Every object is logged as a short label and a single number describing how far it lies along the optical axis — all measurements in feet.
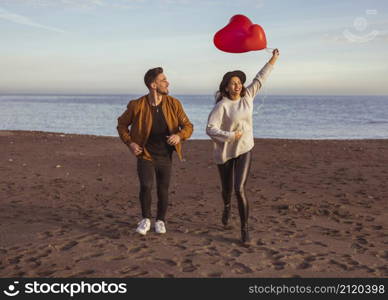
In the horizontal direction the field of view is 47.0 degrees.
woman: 16.81
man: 16.89
